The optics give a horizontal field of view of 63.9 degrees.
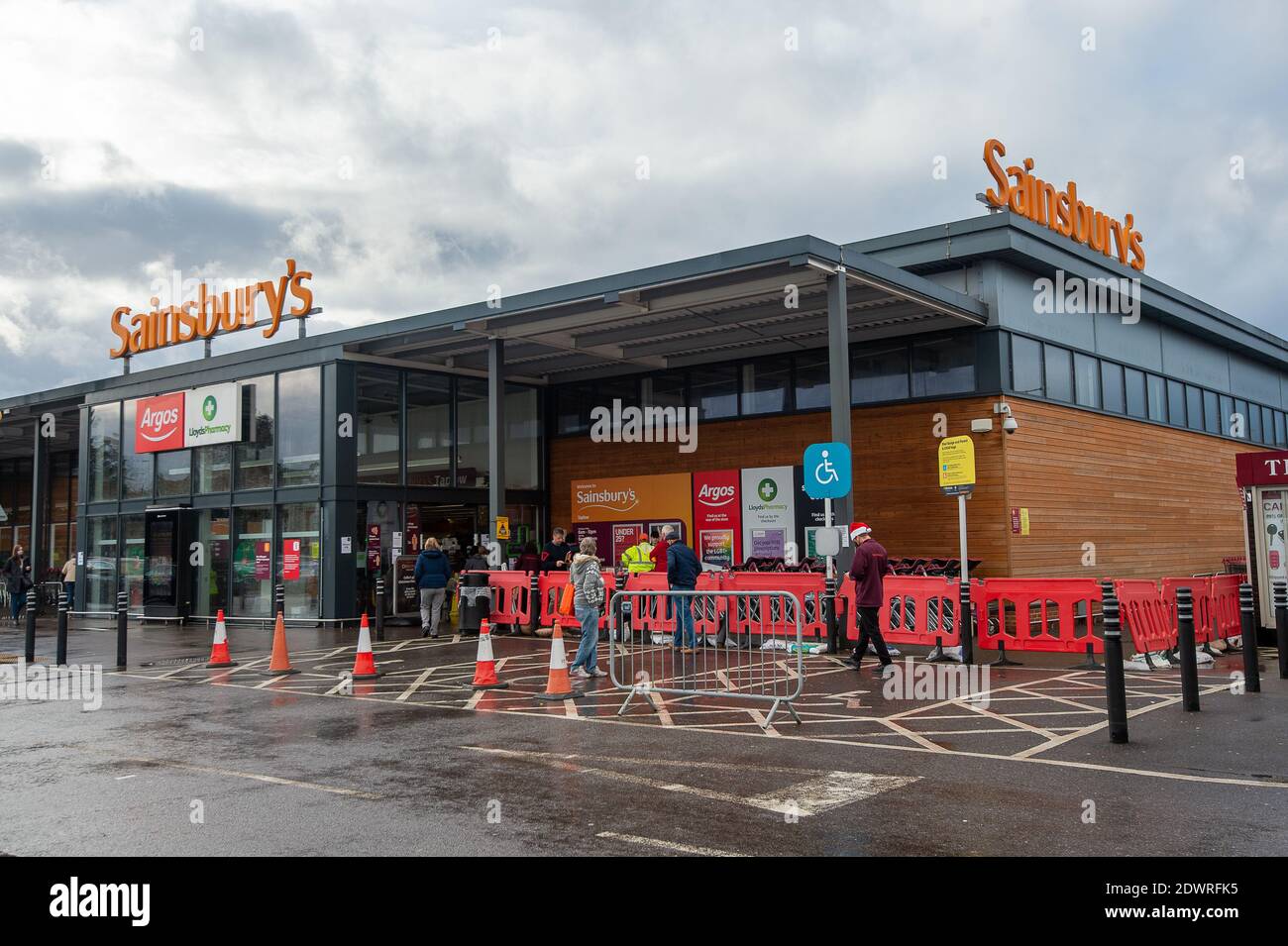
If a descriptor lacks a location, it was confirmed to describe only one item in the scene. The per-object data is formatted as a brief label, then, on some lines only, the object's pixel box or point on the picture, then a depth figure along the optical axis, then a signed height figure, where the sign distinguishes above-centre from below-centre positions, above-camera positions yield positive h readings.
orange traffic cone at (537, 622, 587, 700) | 11.22 -1.32
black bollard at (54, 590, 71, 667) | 15.14 -1.03
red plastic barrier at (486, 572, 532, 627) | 18.34 -0.74
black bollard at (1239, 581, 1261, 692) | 10.87 -1.09
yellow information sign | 13.99 +1.13
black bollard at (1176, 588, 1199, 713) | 9.45 -0.95
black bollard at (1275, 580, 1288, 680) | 11.91 -0.92
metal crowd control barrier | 10.20 -1.49
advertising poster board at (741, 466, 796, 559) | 21.56 +0.88
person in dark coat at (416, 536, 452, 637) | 18.81 -0.47
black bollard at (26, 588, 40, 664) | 15.64 -0.96
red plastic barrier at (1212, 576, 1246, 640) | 15.17 -0.94
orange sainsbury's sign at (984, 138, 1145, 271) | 19.52 +6.85
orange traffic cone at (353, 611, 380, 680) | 12.99 -1.30
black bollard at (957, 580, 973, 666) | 12.95 -1.02
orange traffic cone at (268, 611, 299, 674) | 13.79 -1.32
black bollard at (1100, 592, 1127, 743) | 8.41 -1.20
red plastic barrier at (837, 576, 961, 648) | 13.92 -0.87
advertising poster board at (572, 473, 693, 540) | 23.33 +1.25
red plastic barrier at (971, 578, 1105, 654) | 13.08 -0.83
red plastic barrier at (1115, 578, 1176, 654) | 13.03 -0.91
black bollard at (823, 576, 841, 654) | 14.53 -0.93
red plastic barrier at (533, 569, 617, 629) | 17.14 -0.69
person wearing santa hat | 13.00 -0.52
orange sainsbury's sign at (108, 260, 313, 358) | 23.42 +6.01
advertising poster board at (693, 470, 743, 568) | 22.41 +0.76
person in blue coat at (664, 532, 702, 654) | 15.30 -0.27
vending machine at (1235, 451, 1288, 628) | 15.35 +0.33
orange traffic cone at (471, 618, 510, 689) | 12.11 -1.30
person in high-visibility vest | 17.17 -0.11
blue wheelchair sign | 14.97 +1.18
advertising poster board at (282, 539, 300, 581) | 21.78 -0.01
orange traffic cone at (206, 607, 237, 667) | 14.93 -1.30
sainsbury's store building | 18.75 +2.94
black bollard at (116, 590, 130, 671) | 14.90 -0.88
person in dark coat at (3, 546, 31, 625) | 26.34 -0.37
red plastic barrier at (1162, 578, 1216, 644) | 14.58 -0.93
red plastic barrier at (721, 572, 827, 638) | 15.16 -0.56
